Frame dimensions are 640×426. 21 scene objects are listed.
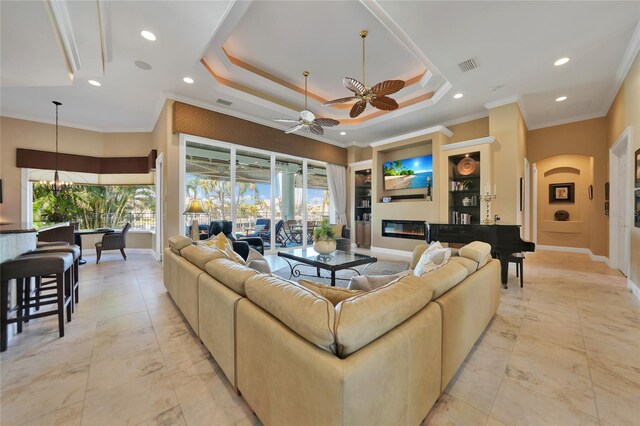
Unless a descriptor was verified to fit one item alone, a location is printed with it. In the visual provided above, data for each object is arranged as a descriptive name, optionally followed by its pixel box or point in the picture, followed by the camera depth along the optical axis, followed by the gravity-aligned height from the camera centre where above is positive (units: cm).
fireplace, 628 -42
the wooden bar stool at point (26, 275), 205 -53
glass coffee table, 331 -67
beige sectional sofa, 92 -58
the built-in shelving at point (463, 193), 563 +46
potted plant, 388 -42
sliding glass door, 536 +57
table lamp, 438 +3
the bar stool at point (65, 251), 271 -42
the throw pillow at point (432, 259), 227 -43
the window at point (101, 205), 607 +22
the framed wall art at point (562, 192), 688 +55
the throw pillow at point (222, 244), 252 -36
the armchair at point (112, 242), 535 -62
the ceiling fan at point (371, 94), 319 +160
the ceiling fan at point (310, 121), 432 +159
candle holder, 425 +18
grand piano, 352 -38
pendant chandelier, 568 +67
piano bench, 356 -66
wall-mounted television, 622 +103
